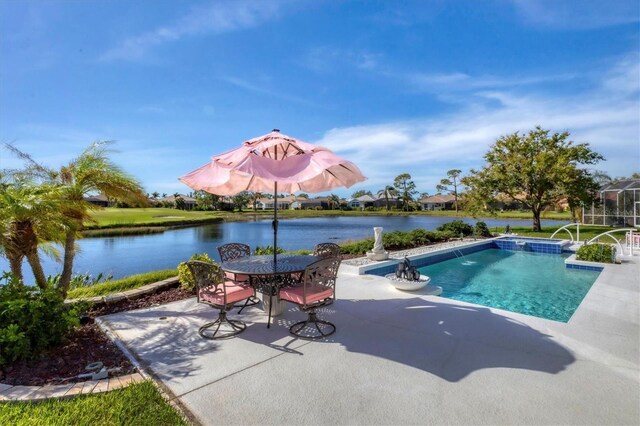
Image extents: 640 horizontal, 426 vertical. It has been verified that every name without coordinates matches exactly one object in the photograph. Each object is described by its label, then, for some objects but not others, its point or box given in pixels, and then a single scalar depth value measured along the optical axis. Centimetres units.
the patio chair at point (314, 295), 357
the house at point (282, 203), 8138
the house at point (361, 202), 8281
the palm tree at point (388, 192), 7364
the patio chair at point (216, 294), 357
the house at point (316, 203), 8281
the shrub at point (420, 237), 1188
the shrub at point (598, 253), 840
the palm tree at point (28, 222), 367
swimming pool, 596
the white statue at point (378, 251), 826
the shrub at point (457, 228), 1457
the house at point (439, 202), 7325
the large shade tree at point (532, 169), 1736
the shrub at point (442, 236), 1312
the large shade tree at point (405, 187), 6899
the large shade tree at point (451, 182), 6152
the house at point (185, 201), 6845
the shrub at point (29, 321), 281
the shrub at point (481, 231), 1507
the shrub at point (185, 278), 540
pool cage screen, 1733
